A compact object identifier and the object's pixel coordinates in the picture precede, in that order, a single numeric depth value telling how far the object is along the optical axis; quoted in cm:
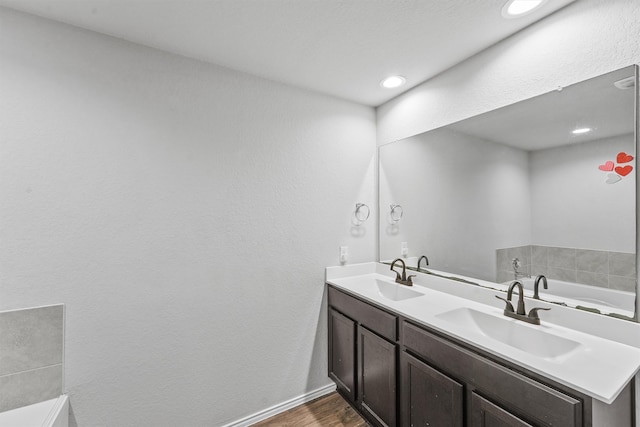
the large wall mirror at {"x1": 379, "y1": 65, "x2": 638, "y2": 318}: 128
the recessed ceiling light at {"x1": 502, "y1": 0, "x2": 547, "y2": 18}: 138
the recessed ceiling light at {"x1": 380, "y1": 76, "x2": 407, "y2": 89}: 213
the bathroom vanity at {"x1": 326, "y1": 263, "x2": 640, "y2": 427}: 102
